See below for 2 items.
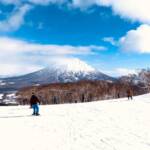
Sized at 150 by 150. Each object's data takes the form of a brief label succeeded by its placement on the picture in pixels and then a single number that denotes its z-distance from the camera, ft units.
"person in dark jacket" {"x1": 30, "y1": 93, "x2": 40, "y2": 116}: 47.86
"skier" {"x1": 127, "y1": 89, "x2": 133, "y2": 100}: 83.10
